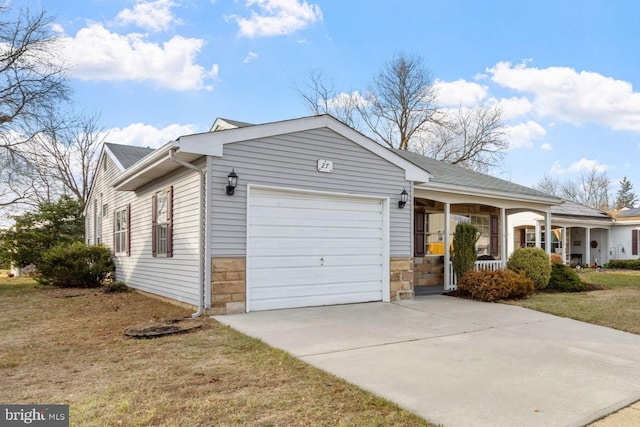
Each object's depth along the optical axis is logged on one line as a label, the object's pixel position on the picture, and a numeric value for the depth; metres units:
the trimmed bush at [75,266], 13.12
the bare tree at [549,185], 44.31
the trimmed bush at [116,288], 11.62
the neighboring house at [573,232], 20.41
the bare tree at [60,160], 17.44
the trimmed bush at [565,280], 11.48
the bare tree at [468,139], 27.92
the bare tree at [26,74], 15.64
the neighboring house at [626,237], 22.58
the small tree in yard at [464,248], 10.62
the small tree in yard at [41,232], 16.89
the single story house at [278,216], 7.15
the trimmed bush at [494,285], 9.38
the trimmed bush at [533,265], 11.08
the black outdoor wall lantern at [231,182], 7.09
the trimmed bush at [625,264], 21.18
